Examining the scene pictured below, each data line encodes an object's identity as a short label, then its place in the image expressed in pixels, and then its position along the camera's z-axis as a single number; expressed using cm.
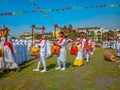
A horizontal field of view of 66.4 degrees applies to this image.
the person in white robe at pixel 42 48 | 456
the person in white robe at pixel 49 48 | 783
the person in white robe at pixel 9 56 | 442
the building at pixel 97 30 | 5908
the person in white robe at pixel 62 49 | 485
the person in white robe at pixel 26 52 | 671
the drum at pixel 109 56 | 664
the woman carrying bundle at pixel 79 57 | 540
